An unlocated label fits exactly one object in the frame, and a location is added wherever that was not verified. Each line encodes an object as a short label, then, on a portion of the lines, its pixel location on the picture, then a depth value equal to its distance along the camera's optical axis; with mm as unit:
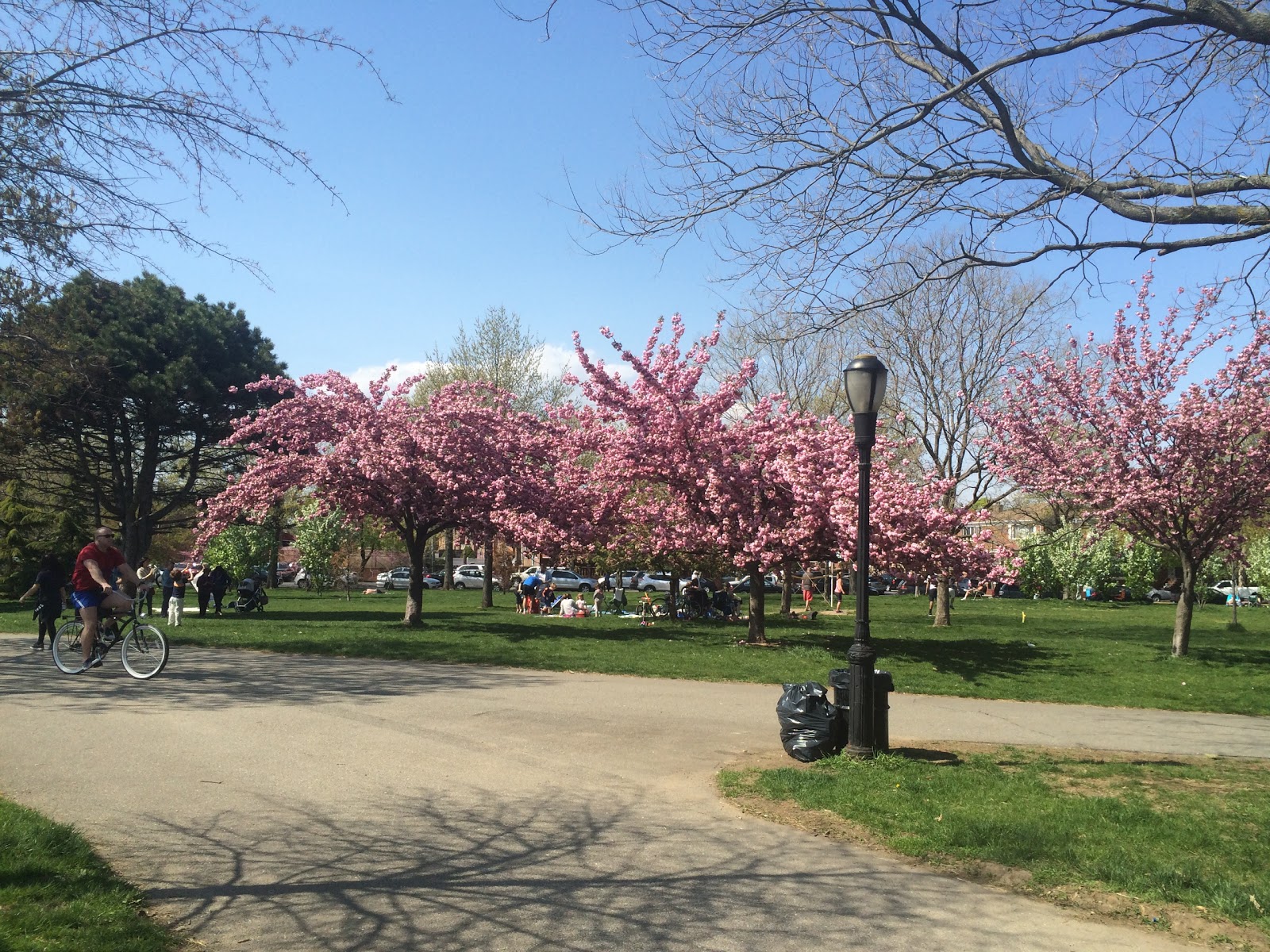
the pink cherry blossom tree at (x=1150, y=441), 18594
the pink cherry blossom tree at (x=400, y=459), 23031
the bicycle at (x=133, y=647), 11875
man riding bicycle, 11164
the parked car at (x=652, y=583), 61550
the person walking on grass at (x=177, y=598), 22344
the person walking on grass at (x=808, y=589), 32375
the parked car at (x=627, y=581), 62969
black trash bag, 8516
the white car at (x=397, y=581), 58862
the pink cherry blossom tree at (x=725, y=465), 18188
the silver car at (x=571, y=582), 58156
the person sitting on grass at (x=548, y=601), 32750
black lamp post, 8414
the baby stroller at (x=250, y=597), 29203
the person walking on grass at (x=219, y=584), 27500
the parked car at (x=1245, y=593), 57688
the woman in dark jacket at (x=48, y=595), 15477
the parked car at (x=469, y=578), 62188
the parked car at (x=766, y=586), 51062
